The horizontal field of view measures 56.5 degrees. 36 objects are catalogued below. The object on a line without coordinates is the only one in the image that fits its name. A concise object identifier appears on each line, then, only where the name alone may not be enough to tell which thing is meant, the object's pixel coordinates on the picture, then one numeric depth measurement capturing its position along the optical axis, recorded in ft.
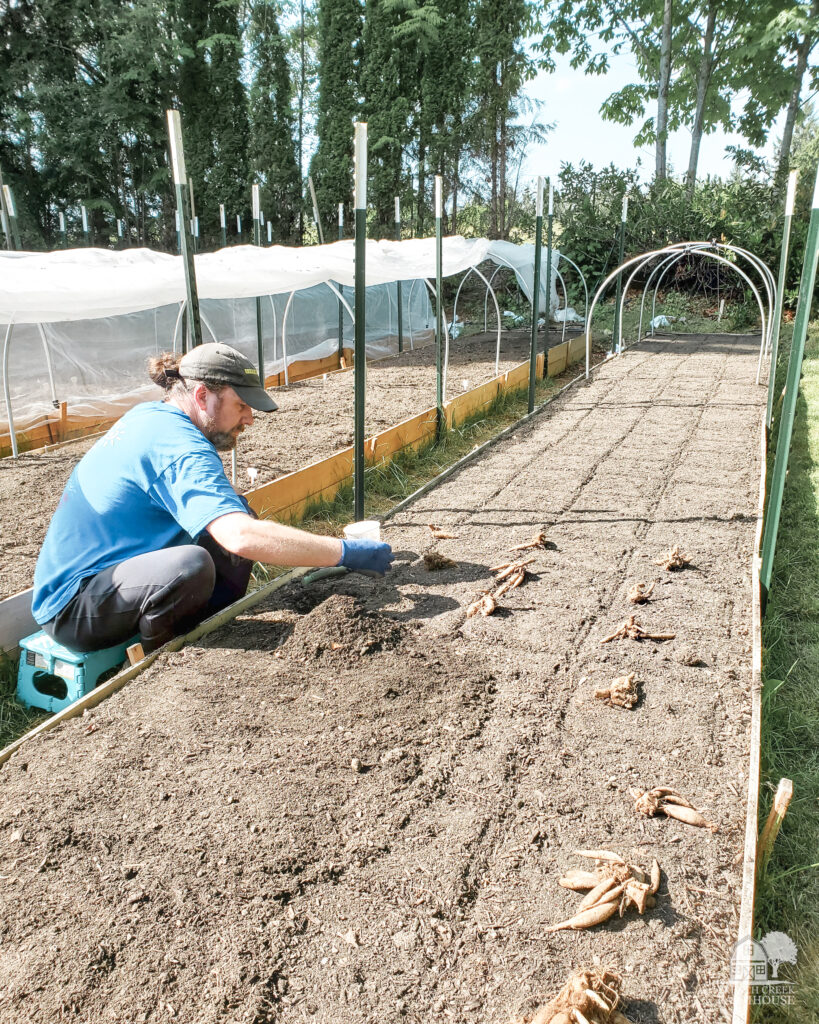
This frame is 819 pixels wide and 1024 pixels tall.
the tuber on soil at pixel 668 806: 6.25
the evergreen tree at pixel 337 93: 64.28
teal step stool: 8.77
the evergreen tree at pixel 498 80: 62.13
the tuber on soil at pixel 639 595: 10.41
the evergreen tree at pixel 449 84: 63.16
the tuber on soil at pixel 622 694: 7.91
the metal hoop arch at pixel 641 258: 25.53
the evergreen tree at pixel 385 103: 62.75
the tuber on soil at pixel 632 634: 9.36
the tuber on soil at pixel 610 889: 5.27
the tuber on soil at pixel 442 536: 13.01
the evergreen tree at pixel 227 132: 68.03
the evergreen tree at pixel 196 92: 67.21
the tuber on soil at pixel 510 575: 10.84
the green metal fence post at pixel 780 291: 19.16
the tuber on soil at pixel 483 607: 9.97
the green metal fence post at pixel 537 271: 21.08
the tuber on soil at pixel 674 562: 11.51
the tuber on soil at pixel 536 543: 12.37
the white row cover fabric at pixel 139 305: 17.08
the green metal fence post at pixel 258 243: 26.40
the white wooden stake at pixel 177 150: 11.89
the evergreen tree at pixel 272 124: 68.18
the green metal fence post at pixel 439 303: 18.80
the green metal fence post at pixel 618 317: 33.35
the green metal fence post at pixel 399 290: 36.48
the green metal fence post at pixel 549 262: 26.11
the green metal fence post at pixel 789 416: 10.65
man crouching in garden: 8.12
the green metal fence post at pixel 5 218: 28.36
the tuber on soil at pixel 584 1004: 4.42
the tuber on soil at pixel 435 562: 11.55
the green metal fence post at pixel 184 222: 12.12
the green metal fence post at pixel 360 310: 11.84
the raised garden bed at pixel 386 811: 4.88
